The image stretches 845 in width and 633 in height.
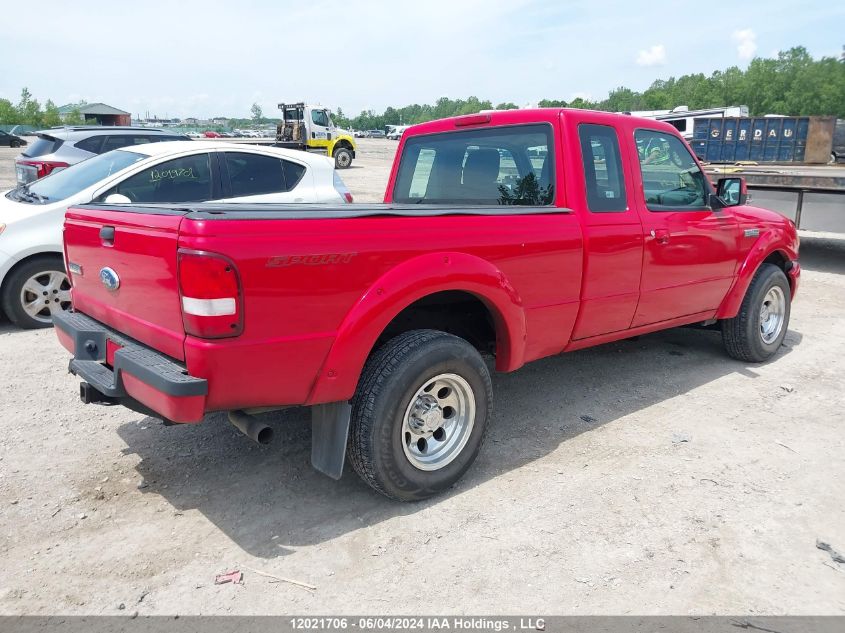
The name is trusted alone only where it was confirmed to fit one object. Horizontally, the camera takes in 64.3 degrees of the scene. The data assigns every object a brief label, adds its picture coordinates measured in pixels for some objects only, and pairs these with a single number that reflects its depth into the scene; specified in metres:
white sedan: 6.18
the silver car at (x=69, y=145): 8.96
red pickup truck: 2.70
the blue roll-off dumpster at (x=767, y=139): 26.98
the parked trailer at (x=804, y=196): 9.38
